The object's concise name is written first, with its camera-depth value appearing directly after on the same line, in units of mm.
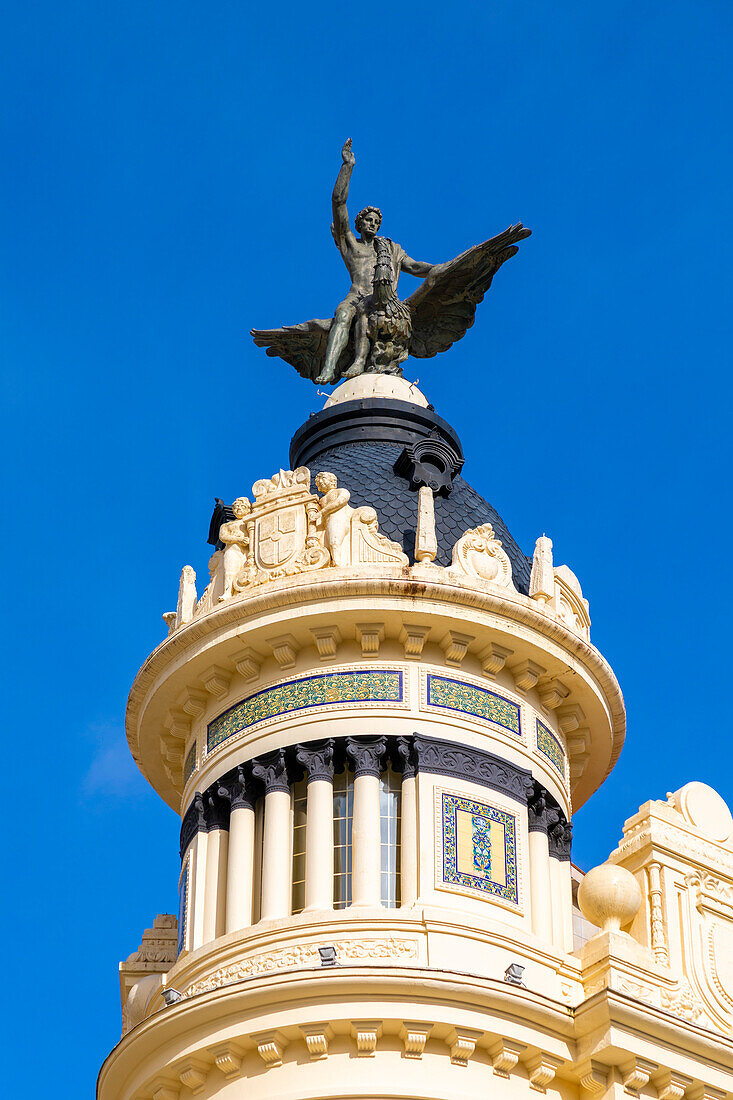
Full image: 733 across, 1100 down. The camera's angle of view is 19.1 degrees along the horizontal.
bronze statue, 36906
